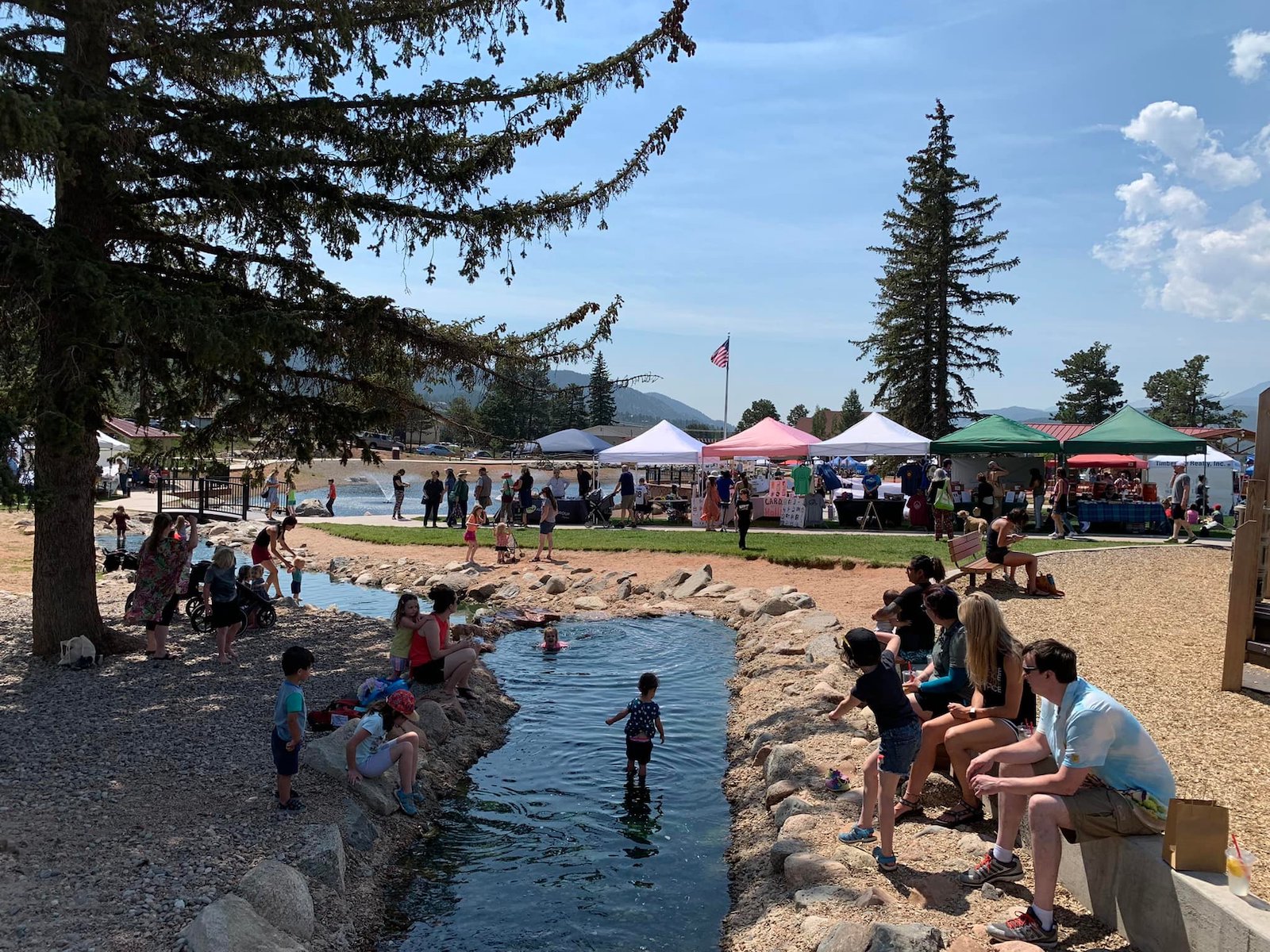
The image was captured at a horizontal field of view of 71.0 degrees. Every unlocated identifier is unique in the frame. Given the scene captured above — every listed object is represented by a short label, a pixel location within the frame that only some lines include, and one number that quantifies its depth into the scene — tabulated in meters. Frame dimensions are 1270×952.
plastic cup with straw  3.72
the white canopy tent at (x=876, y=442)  22.69
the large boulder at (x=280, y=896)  4.64
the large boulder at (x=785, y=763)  7.04
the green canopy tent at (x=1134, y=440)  20.66
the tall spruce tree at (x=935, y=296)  42.16
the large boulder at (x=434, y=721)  8.05
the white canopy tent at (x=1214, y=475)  28.98
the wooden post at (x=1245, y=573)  7.67
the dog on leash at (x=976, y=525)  13.41
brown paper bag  3.85
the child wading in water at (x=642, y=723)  7.58
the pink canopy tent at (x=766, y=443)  23.58
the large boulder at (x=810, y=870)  5.20
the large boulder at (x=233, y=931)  4.15
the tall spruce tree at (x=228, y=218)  7.43
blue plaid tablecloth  21.06
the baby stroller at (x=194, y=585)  11.41
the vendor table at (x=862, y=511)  22.48
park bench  12.32
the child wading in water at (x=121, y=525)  19.48
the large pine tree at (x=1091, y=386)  67.75
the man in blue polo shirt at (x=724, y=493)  22.39
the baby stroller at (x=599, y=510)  24.84
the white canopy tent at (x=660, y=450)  24.33
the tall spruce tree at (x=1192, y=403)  67.44
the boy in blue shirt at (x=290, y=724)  5.80
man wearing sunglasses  4.21
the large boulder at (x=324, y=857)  5.28
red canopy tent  32.59
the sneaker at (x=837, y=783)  6.55
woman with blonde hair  5.24
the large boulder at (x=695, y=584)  15.66
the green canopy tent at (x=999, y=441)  21.38
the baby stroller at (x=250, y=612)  11.15
